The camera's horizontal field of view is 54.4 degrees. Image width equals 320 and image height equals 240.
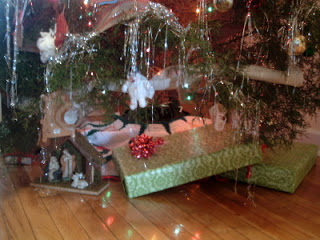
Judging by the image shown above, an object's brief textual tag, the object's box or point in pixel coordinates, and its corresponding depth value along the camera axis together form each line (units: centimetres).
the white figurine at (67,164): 84
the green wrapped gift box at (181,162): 79
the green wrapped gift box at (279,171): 86
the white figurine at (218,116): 79
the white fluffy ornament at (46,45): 68
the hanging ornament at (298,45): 72
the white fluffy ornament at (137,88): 70
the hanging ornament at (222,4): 69
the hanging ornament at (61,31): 69
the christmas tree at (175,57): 69
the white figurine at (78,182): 82
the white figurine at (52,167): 84
